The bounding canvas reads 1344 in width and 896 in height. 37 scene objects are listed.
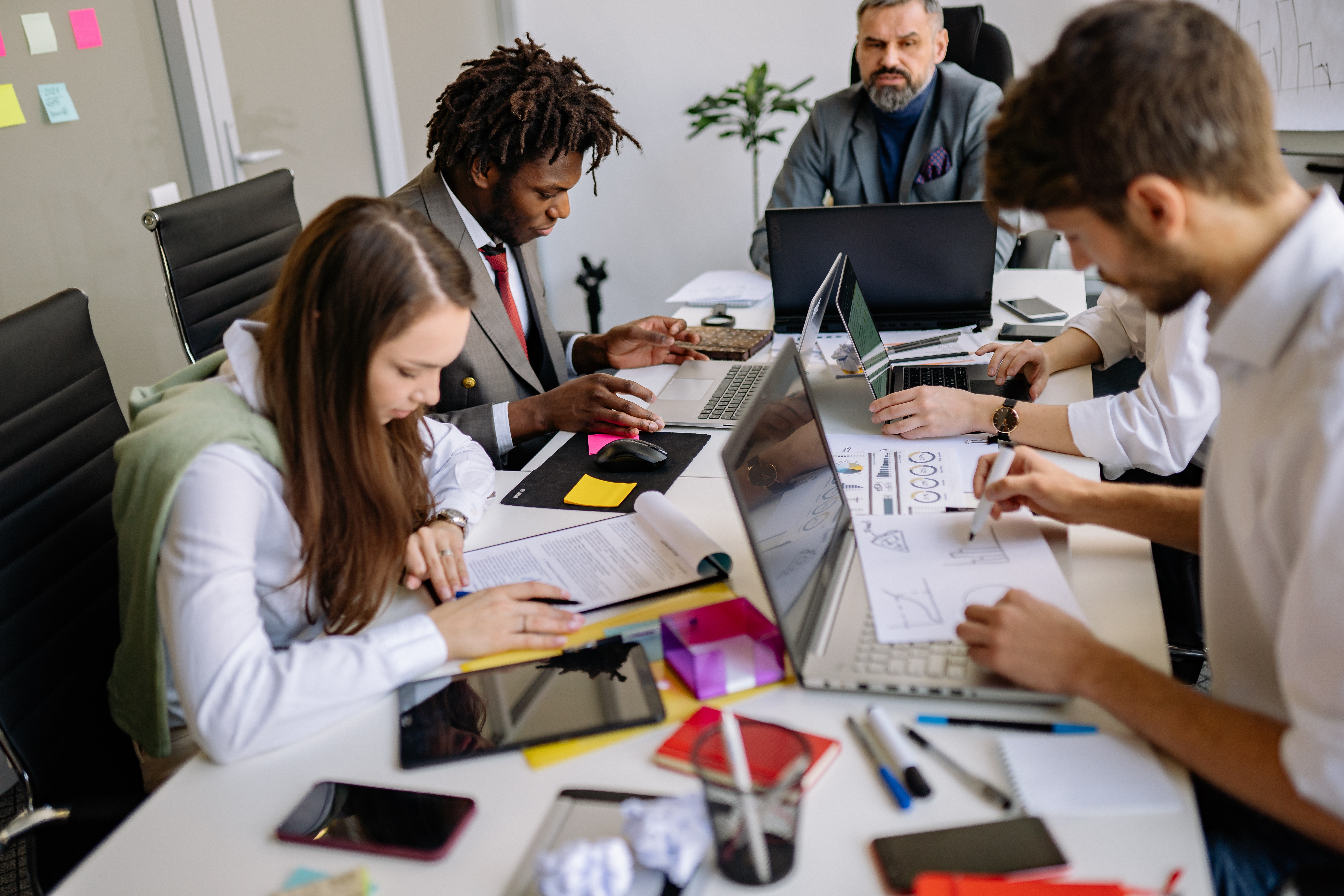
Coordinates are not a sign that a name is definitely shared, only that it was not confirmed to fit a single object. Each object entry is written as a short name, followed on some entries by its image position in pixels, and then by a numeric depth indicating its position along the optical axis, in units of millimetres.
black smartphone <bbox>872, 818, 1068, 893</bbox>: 736
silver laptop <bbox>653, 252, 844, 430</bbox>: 1721
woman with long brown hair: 946
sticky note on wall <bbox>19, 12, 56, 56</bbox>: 2465
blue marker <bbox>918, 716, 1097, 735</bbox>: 883
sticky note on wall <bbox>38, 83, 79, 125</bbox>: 2521
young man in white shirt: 732
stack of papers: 2486
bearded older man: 2609
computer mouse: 1519
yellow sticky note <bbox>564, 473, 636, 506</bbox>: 1435
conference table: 757
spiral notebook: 791
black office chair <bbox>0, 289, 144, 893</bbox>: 1093
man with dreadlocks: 1719
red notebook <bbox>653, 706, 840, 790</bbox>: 799
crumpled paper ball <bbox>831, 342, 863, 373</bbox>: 1936
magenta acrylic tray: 972
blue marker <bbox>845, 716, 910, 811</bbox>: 813
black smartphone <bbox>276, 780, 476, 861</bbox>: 797
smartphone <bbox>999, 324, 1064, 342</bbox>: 2072
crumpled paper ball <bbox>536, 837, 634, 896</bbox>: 700
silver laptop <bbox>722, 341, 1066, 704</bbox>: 935
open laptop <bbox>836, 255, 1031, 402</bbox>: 1729
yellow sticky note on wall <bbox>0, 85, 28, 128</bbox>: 2420
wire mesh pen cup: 726
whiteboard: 2699
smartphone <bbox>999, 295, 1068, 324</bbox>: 2188
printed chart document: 1346
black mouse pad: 1468
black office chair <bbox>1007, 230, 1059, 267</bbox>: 2695
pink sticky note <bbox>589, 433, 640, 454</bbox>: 1628
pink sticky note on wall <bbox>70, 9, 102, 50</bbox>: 2574
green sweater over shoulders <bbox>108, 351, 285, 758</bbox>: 992
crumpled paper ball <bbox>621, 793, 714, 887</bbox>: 723
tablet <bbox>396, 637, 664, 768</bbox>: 919
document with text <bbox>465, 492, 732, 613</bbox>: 1175
